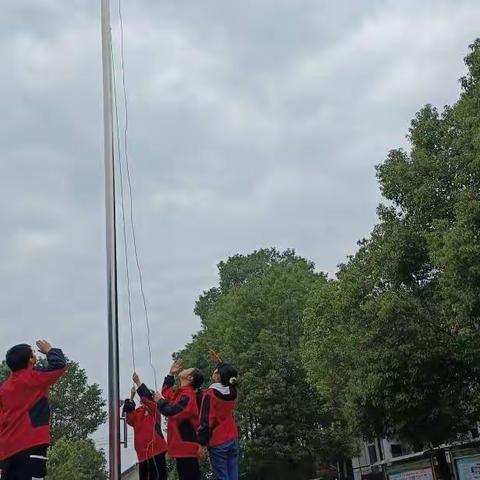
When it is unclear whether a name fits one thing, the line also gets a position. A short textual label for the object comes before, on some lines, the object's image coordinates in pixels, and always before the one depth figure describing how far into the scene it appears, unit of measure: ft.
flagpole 18.89
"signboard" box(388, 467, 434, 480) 37.01
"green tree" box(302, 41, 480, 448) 55.01
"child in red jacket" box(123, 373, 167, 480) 25.38
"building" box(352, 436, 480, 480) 35.63
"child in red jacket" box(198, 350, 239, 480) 23.18
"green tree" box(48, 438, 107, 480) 133.28
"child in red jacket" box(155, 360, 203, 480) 23.65
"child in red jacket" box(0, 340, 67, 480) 17.49
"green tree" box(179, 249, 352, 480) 94.79
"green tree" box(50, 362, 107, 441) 203.82
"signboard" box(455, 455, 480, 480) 35.24
